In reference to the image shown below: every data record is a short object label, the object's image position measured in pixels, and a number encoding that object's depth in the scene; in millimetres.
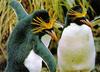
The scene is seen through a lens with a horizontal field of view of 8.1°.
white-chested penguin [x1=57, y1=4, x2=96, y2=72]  4490
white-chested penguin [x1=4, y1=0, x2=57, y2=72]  4444
